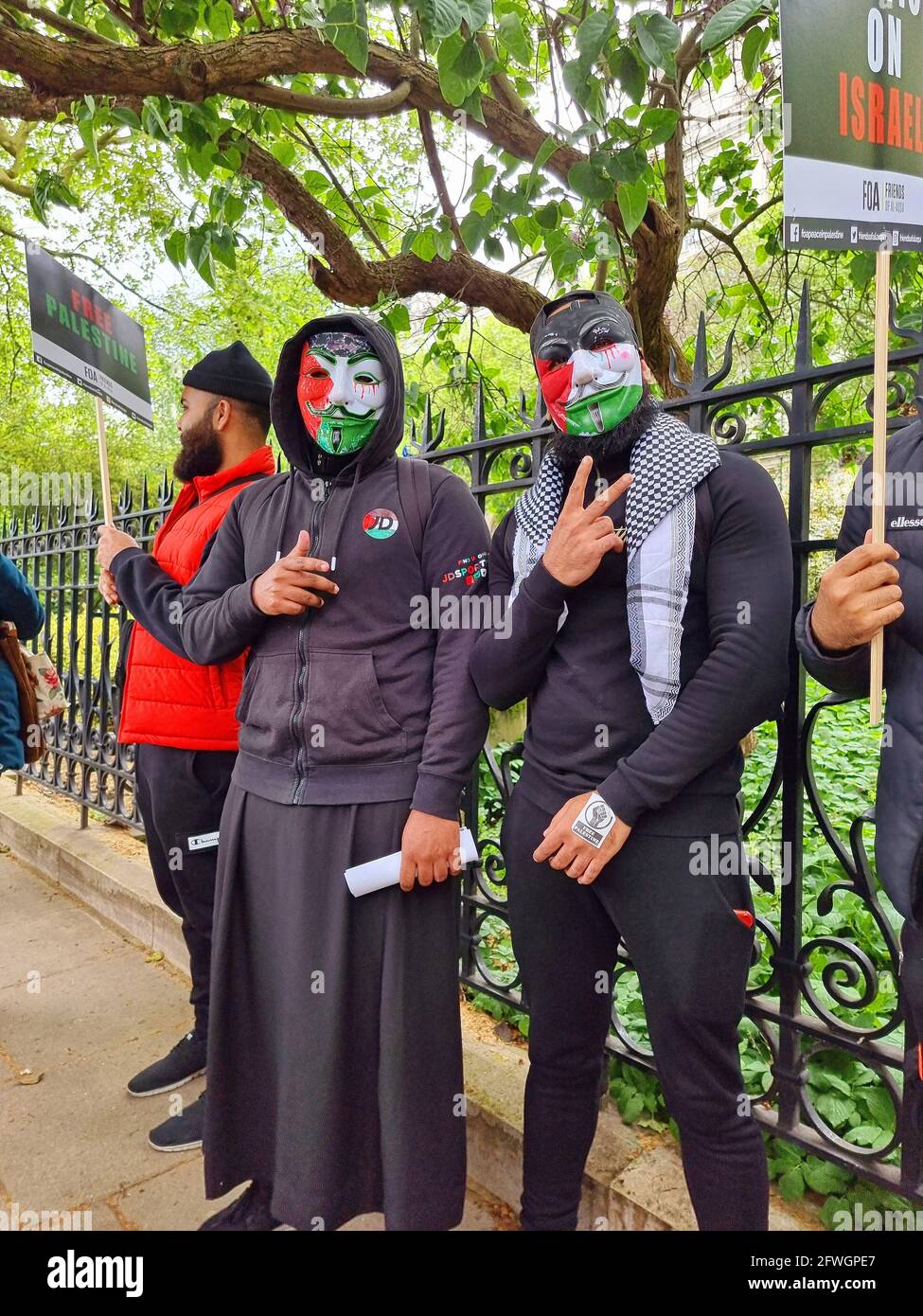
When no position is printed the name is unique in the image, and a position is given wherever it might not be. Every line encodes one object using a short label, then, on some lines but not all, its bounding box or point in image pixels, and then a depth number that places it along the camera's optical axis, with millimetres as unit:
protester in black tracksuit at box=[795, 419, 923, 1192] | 1529
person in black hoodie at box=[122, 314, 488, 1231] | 2041
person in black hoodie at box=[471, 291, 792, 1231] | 1683
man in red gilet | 2736
